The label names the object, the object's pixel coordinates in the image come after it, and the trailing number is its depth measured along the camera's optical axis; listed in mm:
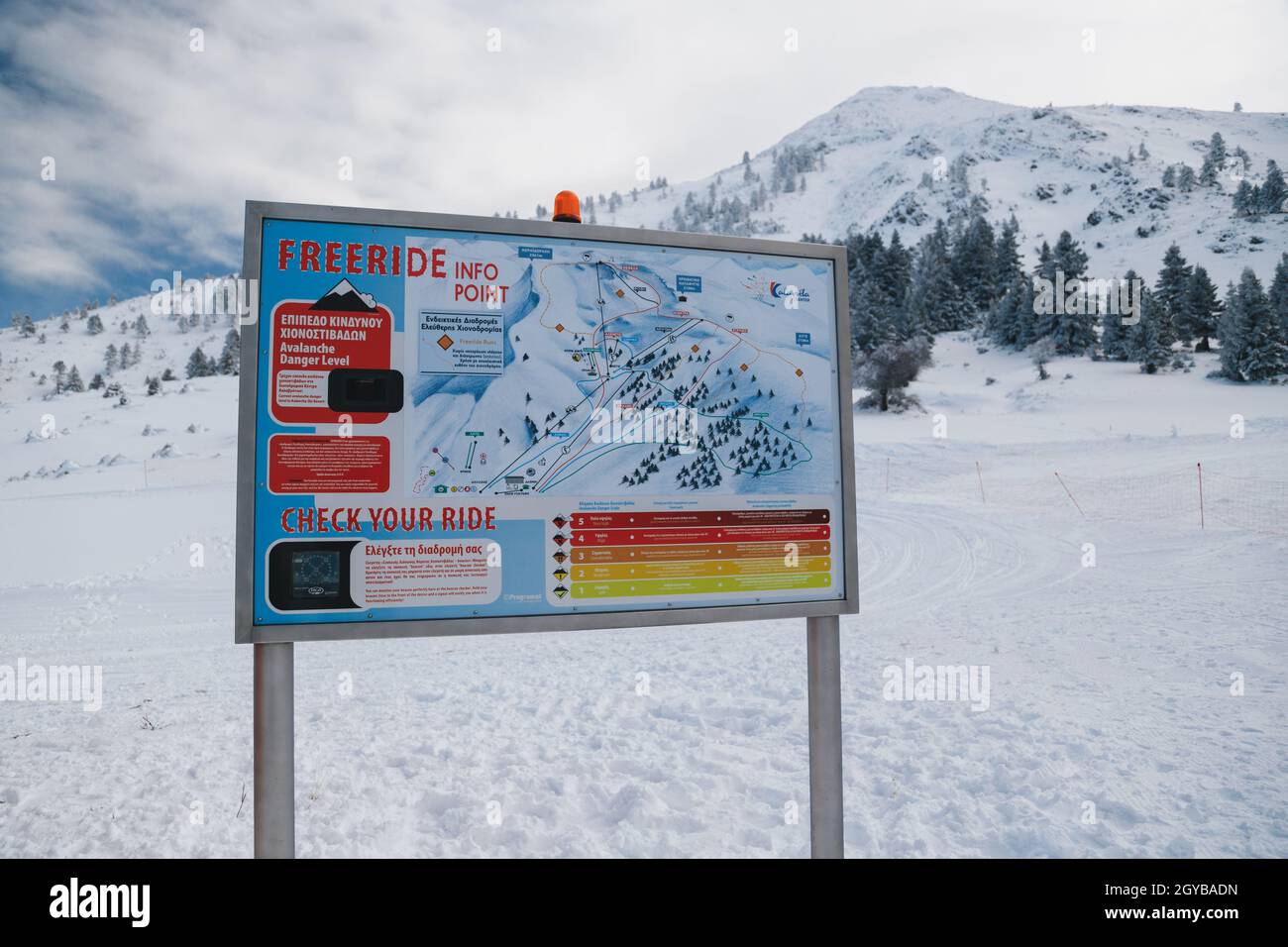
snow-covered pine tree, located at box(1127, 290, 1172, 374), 38812
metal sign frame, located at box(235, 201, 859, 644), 2811
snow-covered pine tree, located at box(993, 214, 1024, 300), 57375
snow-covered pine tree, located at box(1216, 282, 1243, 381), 36125
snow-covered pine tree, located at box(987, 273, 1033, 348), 47219
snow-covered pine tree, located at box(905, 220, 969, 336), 54975
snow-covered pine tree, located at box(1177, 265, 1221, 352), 44062
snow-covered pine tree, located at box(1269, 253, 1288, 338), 41250
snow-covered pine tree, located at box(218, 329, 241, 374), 55156
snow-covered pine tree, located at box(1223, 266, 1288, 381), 35031
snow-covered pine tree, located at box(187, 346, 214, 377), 56719
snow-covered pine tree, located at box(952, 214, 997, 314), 58188
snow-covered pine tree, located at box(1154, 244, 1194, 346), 45094
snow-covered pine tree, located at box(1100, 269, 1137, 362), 41812
